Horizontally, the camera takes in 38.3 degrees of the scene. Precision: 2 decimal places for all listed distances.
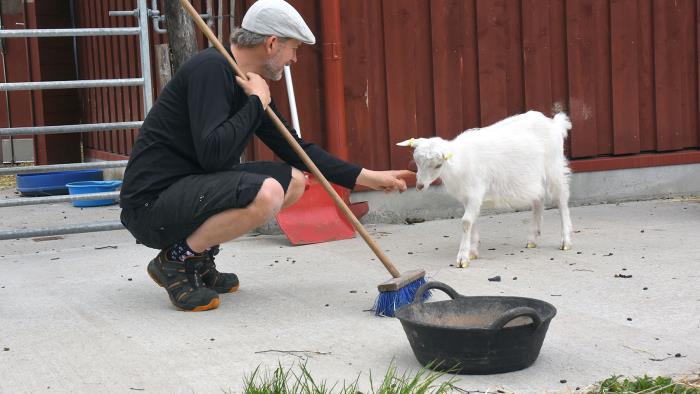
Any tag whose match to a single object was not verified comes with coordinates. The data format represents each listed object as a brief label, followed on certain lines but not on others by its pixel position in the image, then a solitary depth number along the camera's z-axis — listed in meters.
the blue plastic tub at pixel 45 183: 9.70
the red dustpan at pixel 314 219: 6.56
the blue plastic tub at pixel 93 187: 8.70
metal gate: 6.37
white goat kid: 5.62
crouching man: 4.46
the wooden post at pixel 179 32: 6.77
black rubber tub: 3.53
